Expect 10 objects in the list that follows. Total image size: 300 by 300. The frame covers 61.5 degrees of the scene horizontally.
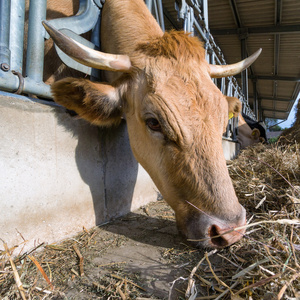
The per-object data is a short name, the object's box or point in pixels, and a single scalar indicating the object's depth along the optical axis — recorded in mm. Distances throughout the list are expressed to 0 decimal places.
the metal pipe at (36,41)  714
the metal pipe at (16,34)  670
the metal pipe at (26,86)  620
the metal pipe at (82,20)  788
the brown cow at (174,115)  575
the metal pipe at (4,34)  626
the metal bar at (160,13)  1328
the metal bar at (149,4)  1244
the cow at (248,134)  3069
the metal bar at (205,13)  1969
